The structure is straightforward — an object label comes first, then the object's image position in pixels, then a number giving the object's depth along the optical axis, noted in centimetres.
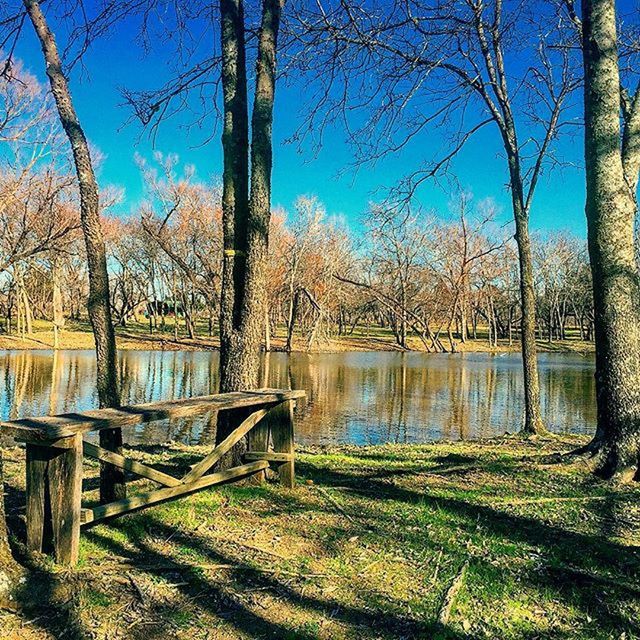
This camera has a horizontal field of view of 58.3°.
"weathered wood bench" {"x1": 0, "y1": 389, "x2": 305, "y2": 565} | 350
